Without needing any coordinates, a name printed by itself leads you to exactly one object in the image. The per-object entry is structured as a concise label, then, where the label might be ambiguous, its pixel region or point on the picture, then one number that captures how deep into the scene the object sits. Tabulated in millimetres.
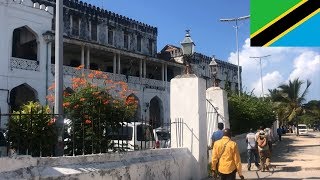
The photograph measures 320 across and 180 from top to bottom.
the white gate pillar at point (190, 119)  8134
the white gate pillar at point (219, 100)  11410
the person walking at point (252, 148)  10808
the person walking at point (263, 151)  10364
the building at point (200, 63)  28999
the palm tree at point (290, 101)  36028
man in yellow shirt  5630
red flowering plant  6311
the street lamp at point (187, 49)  8876
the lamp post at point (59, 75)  5529
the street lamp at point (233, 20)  23619
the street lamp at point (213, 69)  11638
